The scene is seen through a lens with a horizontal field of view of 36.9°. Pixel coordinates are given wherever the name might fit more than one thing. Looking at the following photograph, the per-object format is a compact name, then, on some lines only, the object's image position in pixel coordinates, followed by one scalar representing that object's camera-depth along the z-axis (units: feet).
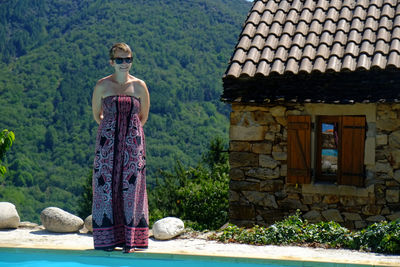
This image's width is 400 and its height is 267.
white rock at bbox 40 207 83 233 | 26.43
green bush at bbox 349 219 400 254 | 21.59
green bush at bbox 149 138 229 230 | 42.83
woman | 20.51
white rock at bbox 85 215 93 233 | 26.21
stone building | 28.66
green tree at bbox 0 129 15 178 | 28.17
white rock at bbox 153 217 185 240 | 24.50
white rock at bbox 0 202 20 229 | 26.96
